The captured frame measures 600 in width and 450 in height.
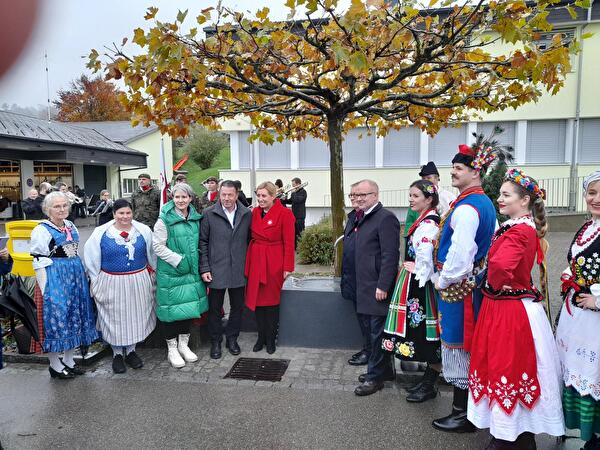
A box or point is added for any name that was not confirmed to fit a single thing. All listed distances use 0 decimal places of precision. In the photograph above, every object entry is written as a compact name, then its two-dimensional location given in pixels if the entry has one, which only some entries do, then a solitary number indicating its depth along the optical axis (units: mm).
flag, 6305
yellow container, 5833
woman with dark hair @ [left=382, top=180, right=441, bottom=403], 3994
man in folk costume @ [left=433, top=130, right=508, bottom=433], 3391
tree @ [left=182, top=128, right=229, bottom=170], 43688
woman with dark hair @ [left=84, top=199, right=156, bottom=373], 4859
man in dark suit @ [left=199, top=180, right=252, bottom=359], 5195
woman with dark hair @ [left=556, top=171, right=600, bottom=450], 2965
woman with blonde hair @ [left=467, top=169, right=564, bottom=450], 3020
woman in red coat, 5215
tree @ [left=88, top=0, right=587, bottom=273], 4215
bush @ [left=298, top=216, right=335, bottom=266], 9836
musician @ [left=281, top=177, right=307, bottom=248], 11664
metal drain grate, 4789
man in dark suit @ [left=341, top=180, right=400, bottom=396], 4270
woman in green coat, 4988
